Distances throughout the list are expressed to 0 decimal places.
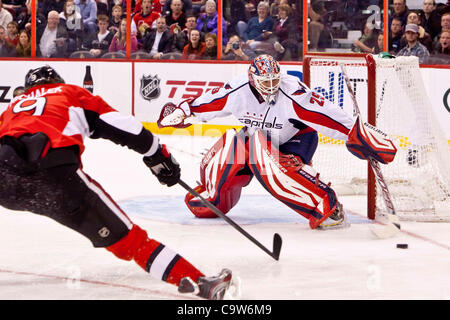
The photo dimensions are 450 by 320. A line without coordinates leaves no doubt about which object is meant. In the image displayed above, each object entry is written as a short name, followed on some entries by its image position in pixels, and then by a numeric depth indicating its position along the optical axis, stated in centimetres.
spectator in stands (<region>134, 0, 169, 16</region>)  1836
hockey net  981
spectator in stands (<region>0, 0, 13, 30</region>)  1925
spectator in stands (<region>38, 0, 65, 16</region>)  1881
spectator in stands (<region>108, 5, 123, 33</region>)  1847
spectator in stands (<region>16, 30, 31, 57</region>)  1875
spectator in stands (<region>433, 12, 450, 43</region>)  1533
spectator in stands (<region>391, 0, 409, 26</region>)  1576
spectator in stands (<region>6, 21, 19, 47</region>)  1889
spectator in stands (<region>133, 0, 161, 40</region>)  1833
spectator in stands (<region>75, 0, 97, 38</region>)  1877
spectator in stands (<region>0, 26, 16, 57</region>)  1883
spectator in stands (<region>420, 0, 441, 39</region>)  1544
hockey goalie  928
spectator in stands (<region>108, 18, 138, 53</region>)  1827
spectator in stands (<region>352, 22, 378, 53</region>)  1614
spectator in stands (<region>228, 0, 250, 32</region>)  1730
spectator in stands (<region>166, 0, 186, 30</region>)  1811
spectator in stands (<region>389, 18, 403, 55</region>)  1587
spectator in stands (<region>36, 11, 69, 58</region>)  1858
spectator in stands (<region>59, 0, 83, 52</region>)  1870
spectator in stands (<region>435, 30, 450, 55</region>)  1529
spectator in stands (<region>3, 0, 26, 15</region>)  1908
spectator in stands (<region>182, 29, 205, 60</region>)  1761
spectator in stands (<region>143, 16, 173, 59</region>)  1797
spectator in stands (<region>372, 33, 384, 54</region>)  1609
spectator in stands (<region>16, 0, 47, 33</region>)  1880
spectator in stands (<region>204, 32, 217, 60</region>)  1747
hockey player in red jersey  575
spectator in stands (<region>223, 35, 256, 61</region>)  1723
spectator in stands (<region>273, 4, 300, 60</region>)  1684
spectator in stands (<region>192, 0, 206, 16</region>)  1777
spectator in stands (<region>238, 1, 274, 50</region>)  1714
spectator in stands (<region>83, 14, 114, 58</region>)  1834
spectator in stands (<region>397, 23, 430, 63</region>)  1548
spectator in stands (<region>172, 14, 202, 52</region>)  1787
